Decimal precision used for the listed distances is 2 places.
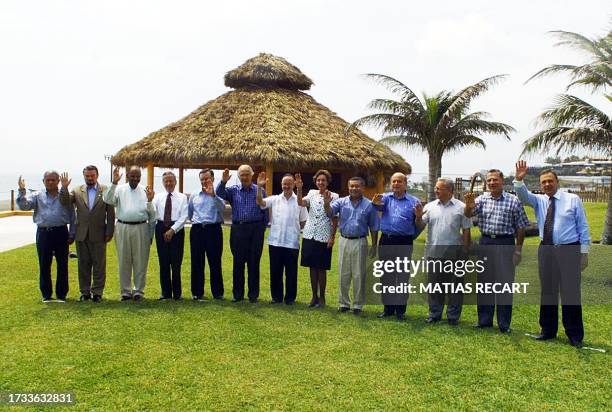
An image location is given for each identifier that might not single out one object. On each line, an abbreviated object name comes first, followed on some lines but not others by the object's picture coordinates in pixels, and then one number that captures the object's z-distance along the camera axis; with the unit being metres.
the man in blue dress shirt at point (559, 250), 4.94
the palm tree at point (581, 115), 10.86
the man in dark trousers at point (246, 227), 6.30
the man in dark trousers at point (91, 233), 6.29
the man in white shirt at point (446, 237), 5.45
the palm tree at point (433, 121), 15.05
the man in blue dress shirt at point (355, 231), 5.84
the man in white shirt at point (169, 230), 6.41
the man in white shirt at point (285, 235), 6.21
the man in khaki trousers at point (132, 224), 6.28
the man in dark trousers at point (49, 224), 6.14
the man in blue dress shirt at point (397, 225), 5.64
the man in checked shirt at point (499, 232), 5.18
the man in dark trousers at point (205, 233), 6.39
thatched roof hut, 15.79
